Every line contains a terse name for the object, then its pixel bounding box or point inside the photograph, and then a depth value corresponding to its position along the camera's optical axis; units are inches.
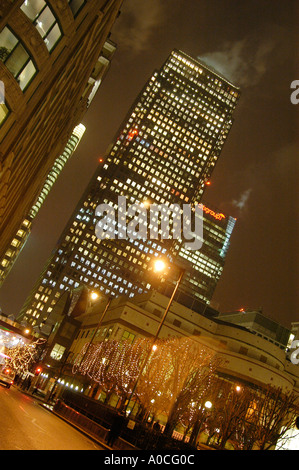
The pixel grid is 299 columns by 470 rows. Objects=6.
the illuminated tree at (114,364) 1514.5
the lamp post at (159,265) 933.8
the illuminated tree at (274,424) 1195.0
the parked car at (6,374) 1531.7
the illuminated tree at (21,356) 2302.7
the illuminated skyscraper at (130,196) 6235.2
